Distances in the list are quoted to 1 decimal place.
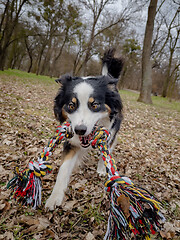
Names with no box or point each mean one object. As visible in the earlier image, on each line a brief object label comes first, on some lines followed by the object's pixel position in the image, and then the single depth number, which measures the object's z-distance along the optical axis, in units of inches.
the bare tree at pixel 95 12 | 477.8
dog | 20.9
